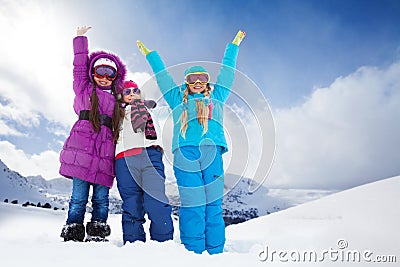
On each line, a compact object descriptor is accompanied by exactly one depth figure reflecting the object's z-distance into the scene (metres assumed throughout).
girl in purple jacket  3.08
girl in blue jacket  2.85
